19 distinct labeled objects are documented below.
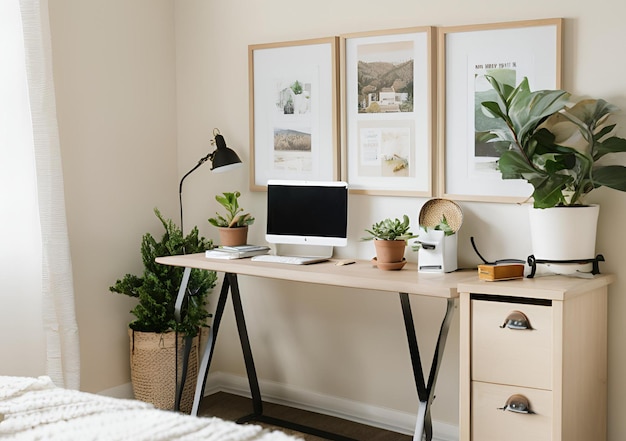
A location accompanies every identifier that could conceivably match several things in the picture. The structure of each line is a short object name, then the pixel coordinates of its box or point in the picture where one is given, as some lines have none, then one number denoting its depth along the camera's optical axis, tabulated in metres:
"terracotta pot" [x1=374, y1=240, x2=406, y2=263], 3.05
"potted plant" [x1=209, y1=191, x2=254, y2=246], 3.55
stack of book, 3.38
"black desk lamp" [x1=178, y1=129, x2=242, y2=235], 3.62
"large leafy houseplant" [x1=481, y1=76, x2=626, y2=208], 2.65
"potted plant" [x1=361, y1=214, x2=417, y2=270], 3.06
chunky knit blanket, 1.47
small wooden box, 2.64
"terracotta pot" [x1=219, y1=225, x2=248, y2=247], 3.54
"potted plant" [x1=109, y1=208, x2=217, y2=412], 3.61
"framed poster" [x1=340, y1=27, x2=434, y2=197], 3.22
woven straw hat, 3.10
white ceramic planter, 2.72
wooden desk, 2.75
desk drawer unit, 2.46
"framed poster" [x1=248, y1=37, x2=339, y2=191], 3.49
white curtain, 3.19
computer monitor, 3.38
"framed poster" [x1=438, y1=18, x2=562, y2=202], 2.92
